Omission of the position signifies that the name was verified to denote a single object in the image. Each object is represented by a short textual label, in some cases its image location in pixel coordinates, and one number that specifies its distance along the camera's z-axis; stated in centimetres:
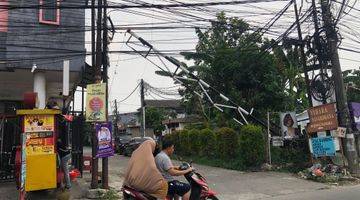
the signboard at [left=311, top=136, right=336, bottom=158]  1709
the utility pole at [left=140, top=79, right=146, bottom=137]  4119
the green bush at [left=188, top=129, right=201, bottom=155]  2538
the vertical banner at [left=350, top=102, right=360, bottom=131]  1919
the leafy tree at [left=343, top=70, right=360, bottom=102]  3740
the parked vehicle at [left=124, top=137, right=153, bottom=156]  3072
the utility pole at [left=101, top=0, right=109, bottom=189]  1256
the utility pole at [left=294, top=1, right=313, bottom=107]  1912
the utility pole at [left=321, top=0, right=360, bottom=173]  1738
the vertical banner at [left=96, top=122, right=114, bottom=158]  1223
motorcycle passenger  695
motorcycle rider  762
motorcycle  806
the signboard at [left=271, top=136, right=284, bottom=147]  1950
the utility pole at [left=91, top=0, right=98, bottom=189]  1233
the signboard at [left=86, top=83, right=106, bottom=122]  1230
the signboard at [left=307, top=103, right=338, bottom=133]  1739
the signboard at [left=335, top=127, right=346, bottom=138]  1702
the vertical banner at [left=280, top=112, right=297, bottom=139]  1983
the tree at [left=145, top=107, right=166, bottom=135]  5172
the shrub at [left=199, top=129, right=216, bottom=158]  2352
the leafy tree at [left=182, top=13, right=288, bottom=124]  2534
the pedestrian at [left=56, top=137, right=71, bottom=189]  1185
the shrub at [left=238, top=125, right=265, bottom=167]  1852
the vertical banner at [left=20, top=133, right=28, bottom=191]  959
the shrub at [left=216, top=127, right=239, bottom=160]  2103
